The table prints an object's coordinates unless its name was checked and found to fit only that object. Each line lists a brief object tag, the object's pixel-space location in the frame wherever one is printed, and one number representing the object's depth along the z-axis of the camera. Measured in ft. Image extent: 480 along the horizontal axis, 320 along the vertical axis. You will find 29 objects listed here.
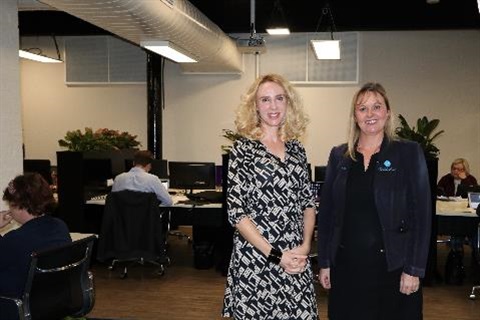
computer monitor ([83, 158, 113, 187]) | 20.11
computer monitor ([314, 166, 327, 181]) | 23.44
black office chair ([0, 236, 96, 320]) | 8.91
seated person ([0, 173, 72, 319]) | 9.04
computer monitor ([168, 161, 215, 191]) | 20.83
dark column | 29.71
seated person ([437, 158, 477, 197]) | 23.19
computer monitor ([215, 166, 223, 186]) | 22.59
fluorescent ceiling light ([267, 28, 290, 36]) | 21.99
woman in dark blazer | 7.61
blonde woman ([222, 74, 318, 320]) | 6.99
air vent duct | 15.05
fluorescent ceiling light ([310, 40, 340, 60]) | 21.31
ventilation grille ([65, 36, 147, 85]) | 31.81
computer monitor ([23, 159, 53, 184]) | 23.21
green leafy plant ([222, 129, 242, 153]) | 18.93
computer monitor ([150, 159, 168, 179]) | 23.52
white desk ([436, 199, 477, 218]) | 17.68
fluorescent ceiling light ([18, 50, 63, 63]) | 26.45
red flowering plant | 22.38
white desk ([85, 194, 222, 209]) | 19.36
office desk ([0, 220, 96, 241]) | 12.17
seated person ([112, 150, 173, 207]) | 18.28
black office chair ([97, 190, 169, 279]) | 17.51
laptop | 18.50
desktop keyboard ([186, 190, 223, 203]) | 19.68
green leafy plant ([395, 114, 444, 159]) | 18.86
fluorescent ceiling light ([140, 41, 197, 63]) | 19.81
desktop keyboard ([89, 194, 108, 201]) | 20.41
